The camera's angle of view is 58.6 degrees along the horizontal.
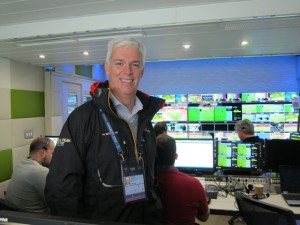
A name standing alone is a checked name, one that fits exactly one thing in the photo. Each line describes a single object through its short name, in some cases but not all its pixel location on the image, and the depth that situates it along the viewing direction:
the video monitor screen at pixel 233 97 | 6.15
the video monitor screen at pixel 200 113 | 6.28
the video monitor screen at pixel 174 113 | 6.41
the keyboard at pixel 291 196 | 2.43
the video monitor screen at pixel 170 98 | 6.54
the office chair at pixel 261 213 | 1.33
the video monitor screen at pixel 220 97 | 6.22
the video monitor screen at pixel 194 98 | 6.36
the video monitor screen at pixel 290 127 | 5.94
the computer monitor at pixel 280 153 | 2.65
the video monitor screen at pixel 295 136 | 3.87
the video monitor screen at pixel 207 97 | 6.29
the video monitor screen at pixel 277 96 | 5.99
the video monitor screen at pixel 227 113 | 6.11
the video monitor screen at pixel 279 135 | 5.97
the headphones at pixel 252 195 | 2.52
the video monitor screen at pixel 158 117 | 6.56
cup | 2.54
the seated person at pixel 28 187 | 2.39
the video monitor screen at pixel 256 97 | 6.07
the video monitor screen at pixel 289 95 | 5.92
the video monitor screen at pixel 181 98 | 6.43
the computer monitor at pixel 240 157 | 2.78
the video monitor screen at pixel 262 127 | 6.03
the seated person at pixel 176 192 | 1.92
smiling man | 1.06
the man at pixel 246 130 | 3.47
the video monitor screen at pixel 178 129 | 6.41
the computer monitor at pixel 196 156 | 2.87
